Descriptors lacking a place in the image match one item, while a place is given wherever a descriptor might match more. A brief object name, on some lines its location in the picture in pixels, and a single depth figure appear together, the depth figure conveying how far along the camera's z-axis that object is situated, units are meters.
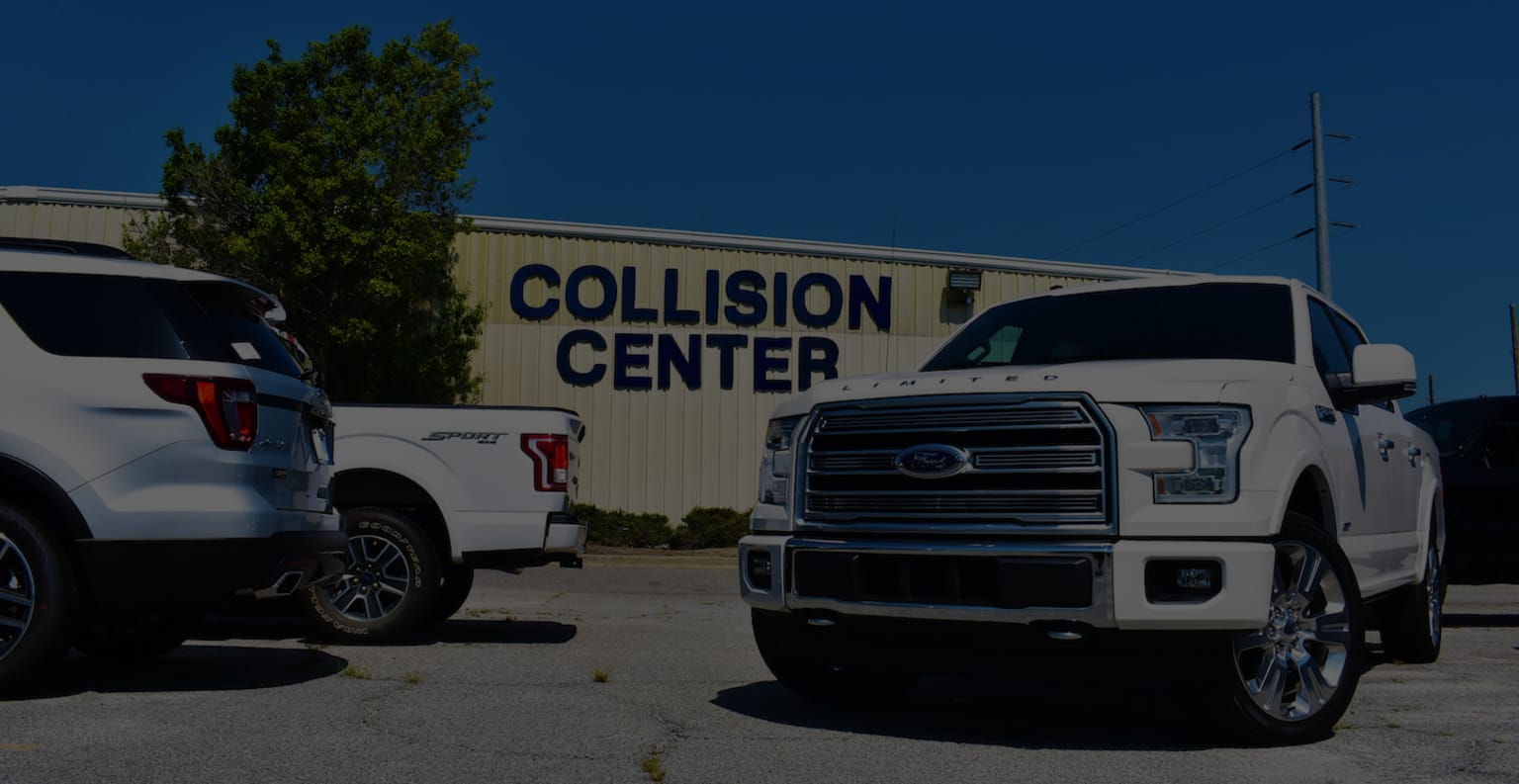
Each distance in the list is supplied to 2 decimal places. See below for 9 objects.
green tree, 19.66
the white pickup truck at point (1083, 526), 4.68
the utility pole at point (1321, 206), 28.98
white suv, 5.70
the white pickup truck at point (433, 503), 8.38
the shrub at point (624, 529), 21.61
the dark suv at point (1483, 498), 10.33
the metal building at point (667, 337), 23.70
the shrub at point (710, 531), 21.89
